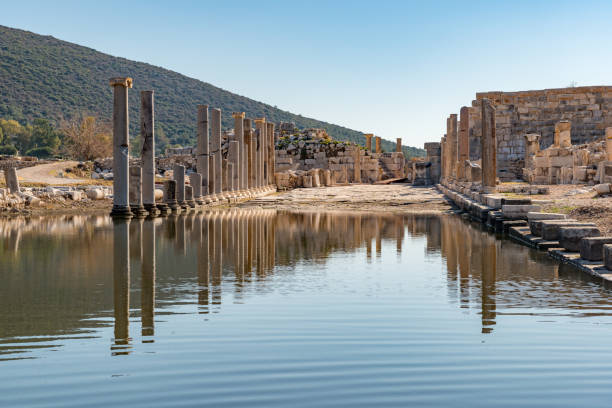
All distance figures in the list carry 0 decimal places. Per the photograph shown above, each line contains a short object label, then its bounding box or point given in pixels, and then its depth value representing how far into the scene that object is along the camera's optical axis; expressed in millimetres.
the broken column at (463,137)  31484
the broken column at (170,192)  23688
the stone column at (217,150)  28672
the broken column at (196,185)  26344
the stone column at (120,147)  20031
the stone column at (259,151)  36531
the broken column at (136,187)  20875
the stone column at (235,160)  32066
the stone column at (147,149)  21609
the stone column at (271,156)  40438
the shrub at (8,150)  80044
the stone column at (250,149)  35438
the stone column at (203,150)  27250
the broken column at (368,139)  58719
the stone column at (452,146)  34562
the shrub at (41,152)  80062
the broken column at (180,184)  23969
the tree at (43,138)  82250
